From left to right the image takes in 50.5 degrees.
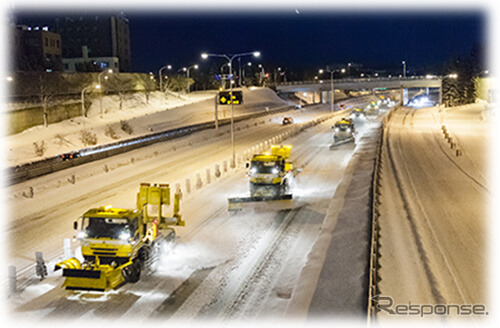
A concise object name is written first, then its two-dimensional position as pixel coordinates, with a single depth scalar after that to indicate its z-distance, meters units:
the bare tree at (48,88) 60.28
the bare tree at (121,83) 91.82
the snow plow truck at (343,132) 49.77
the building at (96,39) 119.62
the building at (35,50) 86.94
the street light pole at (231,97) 39.62
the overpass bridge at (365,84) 127.50
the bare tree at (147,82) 103.31
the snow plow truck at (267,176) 27.36
